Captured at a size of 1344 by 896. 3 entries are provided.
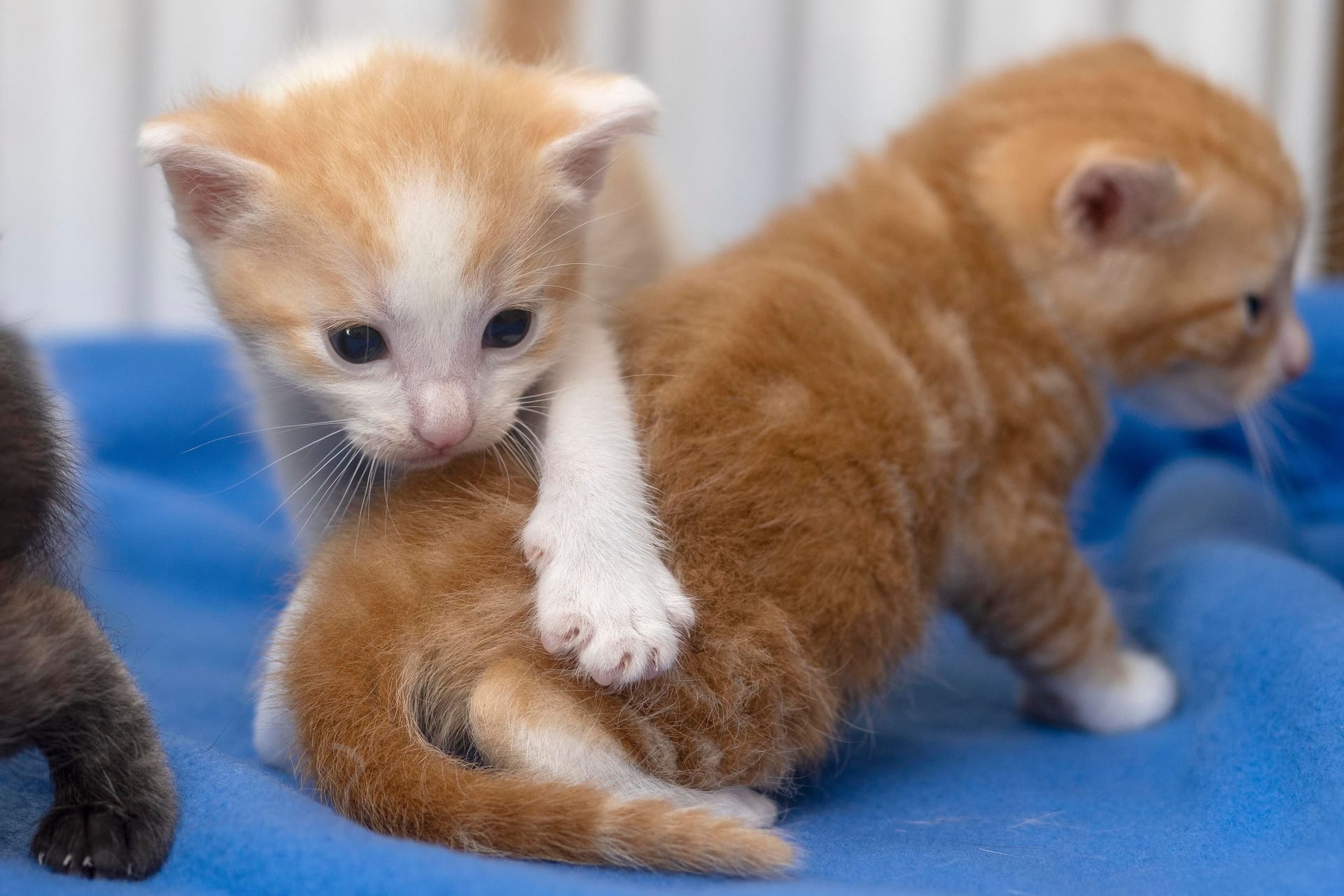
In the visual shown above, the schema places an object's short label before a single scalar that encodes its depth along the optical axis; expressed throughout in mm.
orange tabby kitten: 536
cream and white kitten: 545
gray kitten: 520
